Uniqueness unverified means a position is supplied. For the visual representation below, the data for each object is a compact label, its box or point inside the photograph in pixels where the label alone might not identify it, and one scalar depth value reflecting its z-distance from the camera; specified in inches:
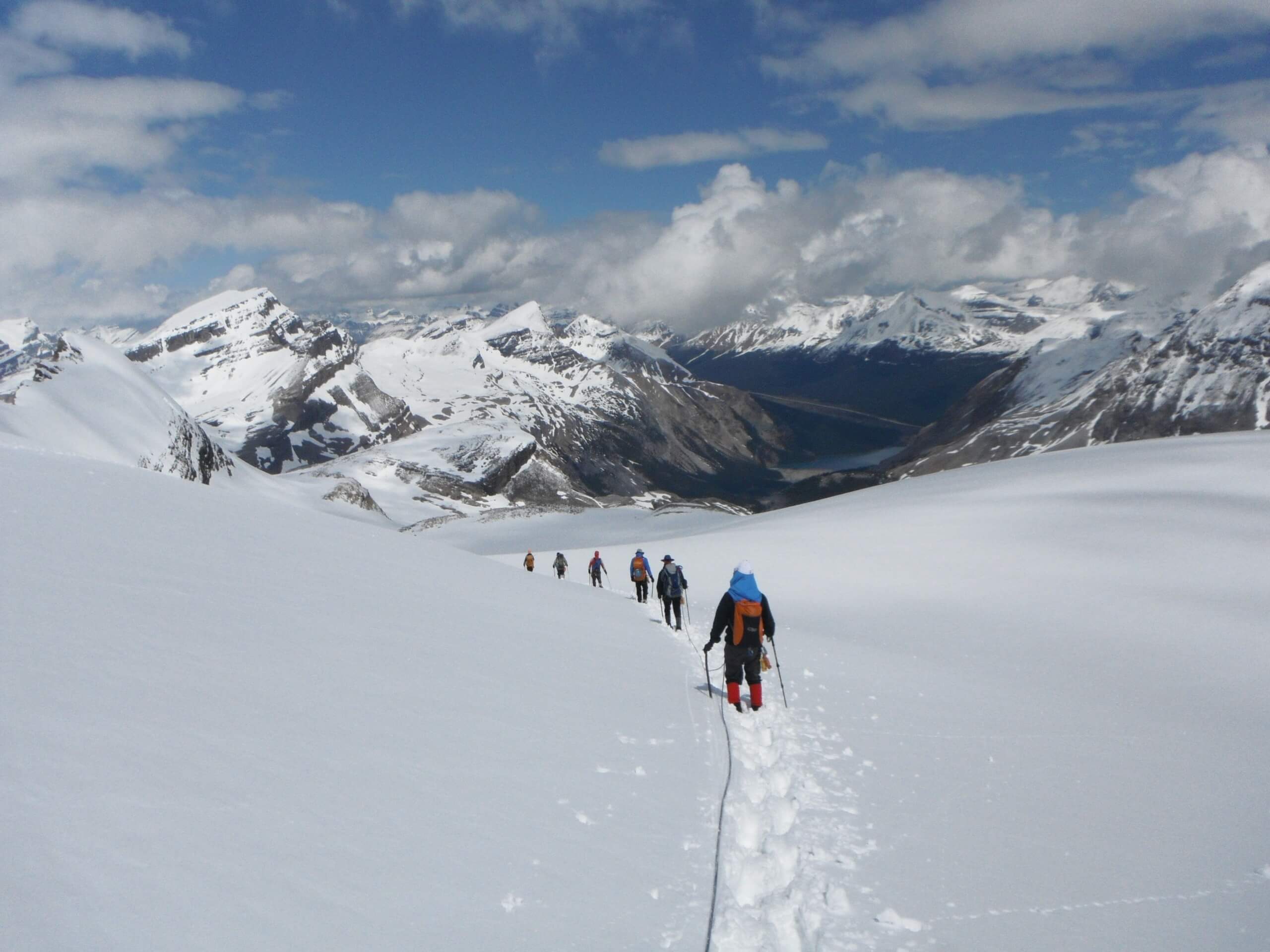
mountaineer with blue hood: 458.0
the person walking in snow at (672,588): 741.9
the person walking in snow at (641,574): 954.1
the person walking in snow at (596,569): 1161.4
